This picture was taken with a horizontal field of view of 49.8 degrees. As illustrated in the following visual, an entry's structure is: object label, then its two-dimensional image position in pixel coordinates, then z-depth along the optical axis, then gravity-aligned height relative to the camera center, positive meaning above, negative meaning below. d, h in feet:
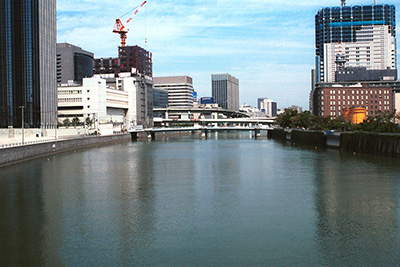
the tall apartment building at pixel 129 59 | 629.92 +99.48
